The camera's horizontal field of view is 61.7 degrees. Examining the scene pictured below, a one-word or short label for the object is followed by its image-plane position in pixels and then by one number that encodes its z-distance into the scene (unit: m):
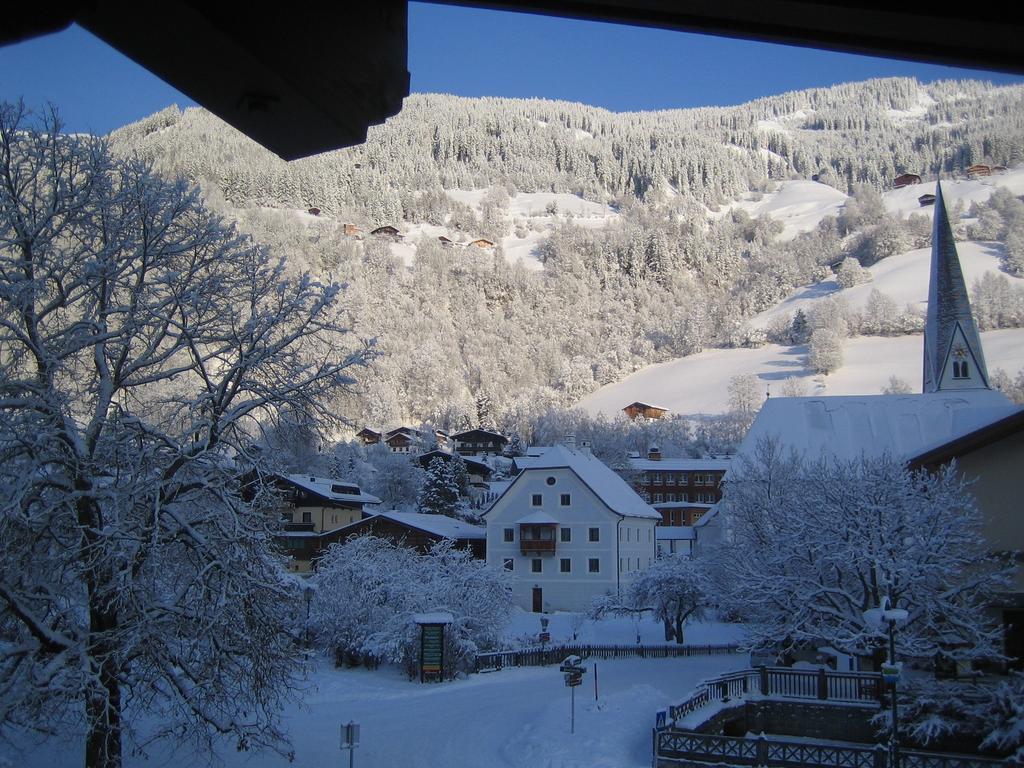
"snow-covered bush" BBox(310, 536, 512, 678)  31.11
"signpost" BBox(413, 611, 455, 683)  28.95
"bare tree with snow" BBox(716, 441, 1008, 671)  24.08
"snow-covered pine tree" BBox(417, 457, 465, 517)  68.50
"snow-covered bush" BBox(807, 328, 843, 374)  123.74
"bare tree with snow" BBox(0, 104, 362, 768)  12.09
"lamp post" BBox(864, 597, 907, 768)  15.48
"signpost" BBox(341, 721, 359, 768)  15.88
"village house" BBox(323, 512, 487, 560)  50.84
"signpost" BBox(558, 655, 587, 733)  20.83
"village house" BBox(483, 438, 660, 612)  52.38
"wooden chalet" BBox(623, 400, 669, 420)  121.25
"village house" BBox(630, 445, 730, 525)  86.62
